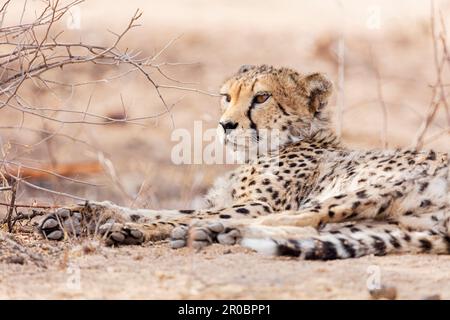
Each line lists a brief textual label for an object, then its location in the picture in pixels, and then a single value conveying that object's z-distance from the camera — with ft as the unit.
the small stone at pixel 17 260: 22.48
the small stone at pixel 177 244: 24.57
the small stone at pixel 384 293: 19.13
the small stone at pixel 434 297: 19.27
